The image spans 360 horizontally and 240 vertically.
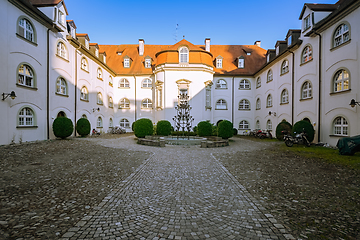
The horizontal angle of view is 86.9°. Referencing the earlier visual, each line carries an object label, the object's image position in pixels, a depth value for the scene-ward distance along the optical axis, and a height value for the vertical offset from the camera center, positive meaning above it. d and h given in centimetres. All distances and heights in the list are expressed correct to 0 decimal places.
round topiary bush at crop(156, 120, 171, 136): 1889 -89
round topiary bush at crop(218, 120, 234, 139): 1736 -99
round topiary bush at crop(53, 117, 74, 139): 1564 -69
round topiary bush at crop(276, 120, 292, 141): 1747 -80
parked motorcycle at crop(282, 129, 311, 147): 1434 -149
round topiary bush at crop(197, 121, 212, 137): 1839 -95
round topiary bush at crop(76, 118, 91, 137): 1911 -83
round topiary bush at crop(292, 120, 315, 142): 1460 -67
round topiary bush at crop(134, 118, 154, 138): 1705 -81
